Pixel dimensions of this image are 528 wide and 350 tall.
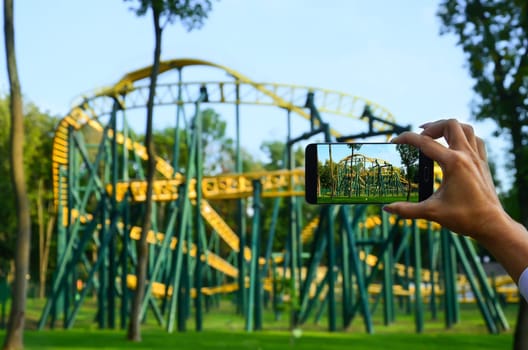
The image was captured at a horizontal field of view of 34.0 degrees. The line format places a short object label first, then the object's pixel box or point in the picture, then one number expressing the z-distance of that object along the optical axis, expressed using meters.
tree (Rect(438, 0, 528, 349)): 11.15
